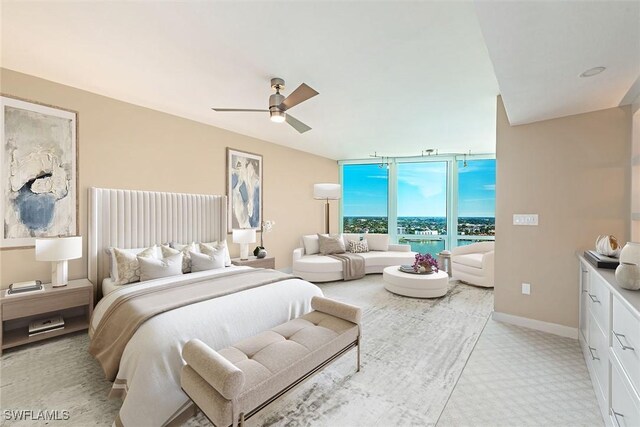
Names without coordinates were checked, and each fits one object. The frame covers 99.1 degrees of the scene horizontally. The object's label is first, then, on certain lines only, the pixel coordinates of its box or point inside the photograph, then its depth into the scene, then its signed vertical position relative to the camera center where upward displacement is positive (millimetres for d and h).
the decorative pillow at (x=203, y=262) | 3417 -624
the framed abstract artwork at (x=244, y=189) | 4734 +429
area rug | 1793 -1326
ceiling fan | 2561 +1078
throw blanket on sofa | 5289 -1047
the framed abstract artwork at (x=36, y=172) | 2715 +424
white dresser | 1272 -776
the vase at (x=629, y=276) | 1517 -354
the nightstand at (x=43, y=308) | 2457 -914
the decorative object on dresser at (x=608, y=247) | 2281 -281
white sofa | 5219 -923
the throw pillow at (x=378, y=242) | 6344 -673
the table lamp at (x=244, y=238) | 4355 -406
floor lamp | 6211 +499
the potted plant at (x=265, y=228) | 5249 -294
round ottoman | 4102 -1087
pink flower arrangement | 4359 -804
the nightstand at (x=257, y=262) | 4312 -792
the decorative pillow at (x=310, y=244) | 5944 -692
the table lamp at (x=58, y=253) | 2617 -396
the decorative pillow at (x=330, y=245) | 5898 -698
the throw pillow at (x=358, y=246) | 6172 -762
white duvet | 1631 -894
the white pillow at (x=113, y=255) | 3000 -496
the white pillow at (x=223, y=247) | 3760 -481
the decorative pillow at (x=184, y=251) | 3348 -487
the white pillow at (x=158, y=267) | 2959 -612
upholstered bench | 1406 -927
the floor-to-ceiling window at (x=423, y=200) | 6453 +342
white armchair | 4707 -910
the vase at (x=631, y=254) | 1771 -265
